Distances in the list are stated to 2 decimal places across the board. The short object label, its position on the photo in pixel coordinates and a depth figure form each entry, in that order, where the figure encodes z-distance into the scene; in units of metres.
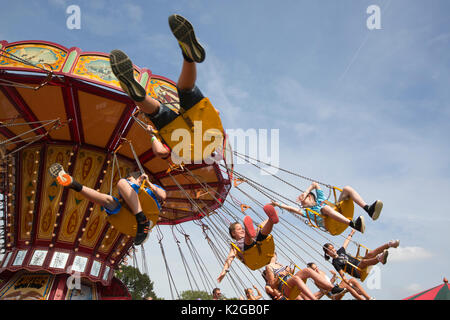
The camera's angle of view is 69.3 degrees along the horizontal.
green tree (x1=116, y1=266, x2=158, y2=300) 25.88
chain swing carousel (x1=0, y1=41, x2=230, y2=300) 6.12
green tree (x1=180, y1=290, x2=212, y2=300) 37.16
